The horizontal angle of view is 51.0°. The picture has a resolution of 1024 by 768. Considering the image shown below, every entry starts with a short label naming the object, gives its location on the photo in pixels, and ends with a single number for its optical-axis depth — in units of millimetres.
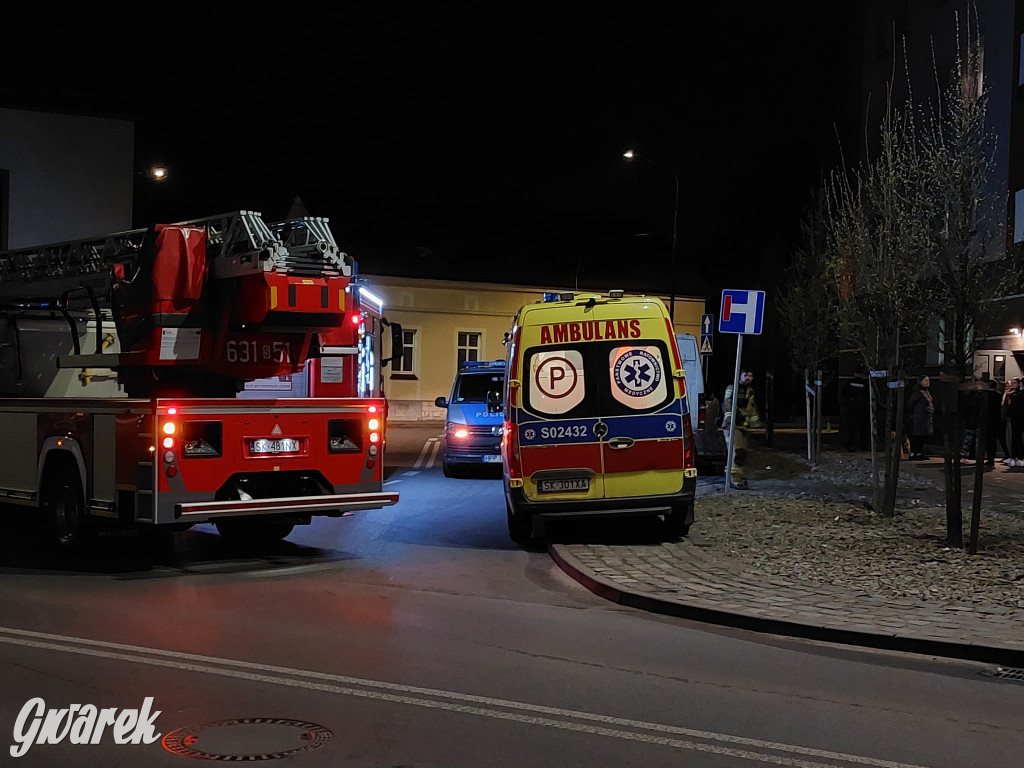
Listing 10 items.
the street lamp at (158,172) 26297
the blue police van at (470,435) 19016
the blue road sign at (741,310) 14719
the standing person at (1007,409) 19344
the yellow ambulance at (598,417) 11219
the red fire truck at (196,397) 9844
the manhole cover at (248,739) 4832
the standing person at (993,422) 18558
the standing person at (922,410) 20609
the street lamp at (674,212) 34188
